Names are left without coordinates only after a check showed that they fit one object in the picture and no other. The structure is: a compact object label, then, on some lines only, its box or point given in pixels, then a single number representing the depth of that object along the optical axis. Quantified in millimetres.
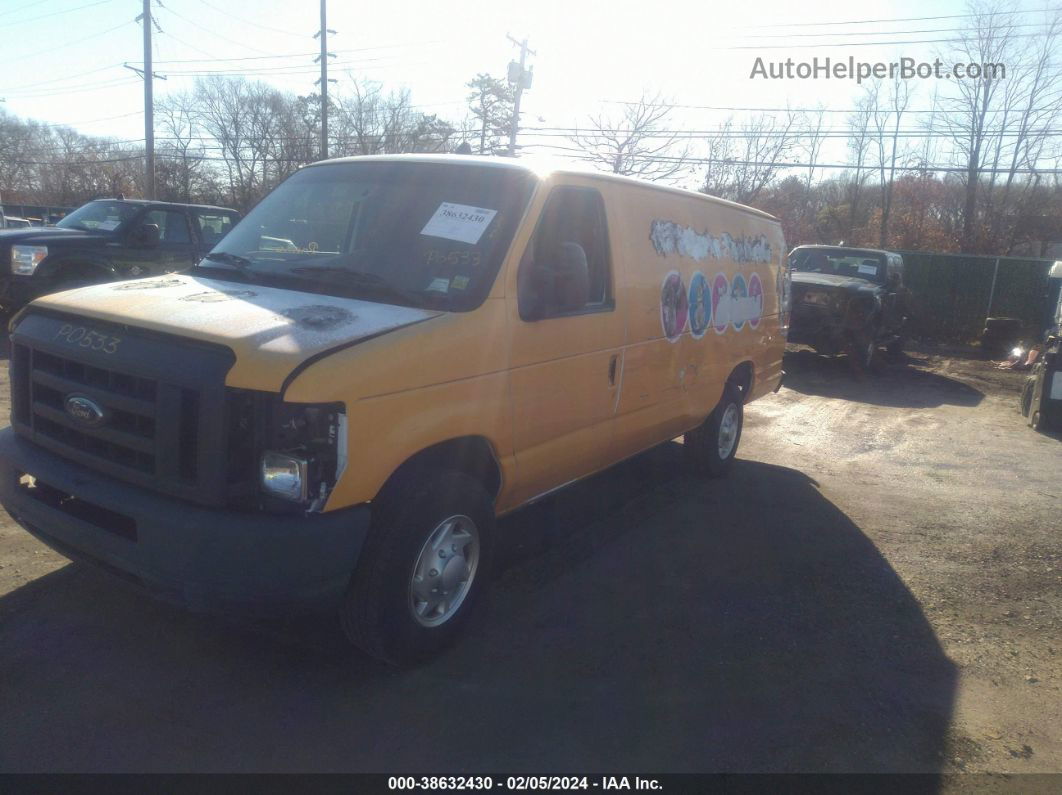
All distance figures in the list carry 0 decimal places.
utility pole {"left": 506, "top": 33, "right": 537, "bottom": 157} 26311
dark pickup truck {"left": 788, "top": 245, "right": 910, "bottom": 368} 13047
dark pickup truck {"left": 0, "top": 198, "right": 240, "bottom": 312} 10031
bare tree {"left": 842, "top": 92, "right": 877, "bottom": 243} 35916
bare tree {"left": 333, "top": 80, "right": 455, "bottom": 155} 31594
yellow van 2920
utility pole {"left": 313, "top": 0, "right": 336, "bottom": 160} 25262
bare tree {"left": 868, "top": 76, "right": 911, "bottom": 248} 30727
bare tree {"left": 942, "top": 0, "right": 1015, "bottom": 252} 25625
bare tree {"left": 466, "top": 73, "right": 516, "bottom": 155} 32062
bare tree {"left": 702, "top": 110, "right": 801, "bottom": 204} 28078
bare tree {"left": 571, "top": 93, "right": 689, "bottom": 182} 26250
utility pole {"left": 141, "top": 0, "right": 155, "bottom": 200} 26188
